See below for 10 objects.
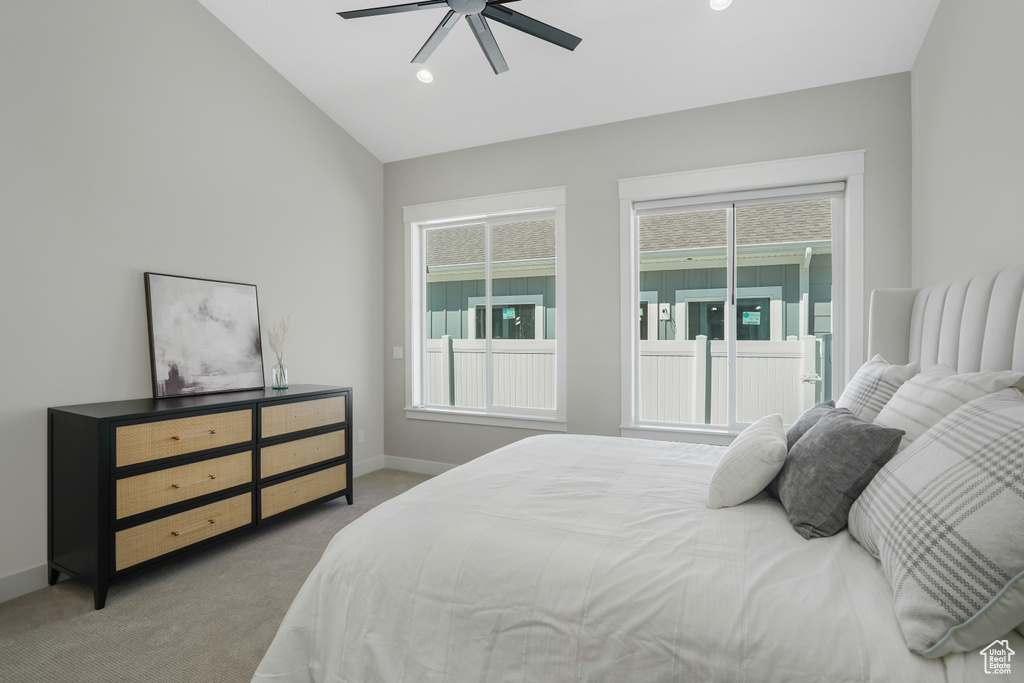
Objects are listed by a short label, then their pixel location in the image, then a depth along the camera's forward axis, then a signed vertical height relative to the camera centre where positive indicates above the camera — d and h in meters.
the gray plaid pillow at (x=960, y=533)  0.81 -0.37
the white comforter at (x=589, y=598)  0.91 -0.56
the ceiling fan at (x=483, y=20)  2.18 +1.47
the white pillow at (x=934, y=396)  1.26 -0.18
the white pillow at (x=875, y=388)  1.69 -0.20
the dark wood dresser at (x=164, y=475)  2.11 -0.69
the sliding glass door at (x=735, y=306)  3.23 +0.19
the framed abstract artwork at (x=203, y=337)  2.80 +0.00
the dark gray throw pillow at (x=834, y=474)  1.22 -0.37
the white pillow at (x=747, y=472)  1.42 -0.41
